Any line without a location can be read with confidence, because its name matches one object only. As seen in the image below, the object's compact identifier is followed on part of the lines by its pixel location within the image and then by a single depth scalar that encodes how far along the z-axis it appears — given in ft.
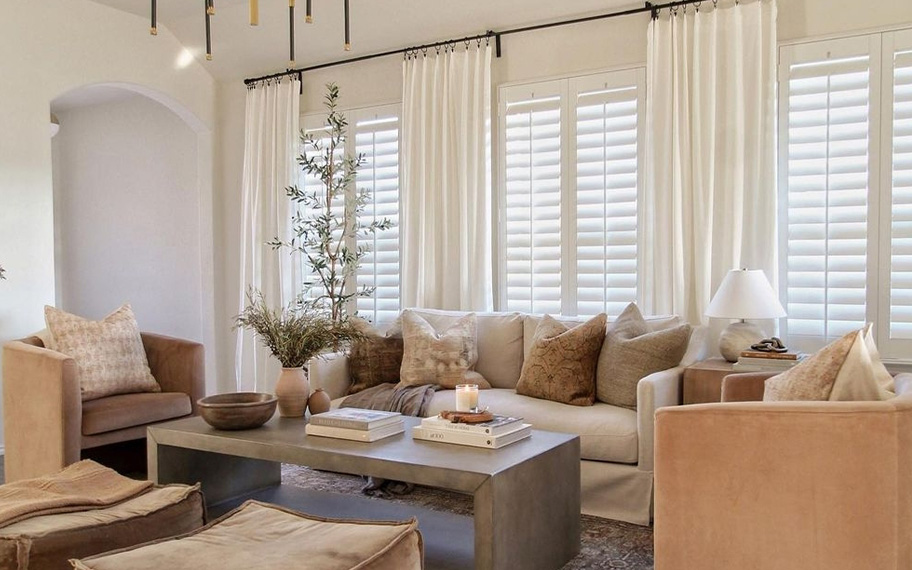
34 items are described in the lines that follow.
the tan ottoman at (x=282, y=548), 5.81
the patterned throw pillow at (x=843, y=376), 7.28
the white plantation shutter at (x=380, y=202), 18.06
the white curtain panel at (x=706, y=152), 13.38
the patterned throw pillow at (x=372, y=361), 14.73
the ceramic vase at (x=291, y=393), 11.02
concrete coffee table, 8.01
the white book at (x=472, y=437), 9.11
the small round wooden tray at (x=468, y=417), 9.35
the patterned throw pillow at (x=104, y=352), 13.52
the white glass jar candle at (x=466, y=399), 9.68
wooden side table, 11.76
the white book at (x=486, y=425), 9.15
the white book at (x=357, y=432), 9.53
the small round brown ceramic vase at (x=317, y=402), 11.05
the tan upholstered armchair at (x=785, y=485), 6.53
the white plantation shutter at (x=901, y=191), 12.40
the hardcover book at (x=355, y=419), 9.61
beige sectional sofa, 11.35
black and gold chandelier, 9.62
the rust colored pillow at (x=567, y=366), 12.71
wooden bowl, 10.14
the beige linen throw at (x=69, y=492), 7.40
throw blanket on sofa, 12.89
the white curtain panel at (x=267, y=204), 19.27
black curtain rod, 14.34
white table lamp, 11.94
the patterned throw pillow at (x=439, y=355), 14.10
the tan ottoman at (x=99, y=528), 6.77
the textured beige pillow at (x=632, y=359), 12.39
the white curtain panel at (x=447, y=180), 16.30
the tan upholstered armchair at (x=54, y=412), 12.41
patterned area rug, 9.96
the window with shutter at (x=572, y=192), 14.96
